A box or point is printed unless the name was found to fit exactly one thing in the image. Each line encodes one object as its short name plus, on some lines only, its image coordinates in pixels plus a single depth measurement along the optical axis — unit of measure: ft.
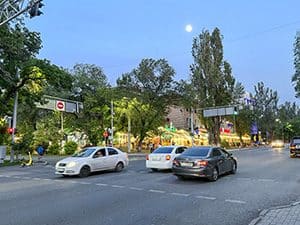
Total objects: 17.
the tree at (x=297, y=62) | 72.05
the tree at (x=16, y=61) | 63.83
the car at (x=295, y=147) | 74.91
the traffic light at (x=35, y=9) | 30.64
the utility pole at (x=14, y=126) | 65.96
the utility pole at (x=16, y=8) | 30.71
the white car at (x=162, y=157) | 43.68
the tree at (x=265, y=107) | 251.25
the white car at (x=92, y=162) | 38.66
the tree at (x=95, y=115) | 113.24
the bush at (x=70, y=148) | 106.25
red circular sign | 85.90
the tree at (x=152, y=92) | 123.81
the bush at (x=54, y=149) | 107.72
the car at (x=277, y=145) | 169.27
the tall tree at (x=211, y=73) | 121.71
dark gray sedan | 33.03
